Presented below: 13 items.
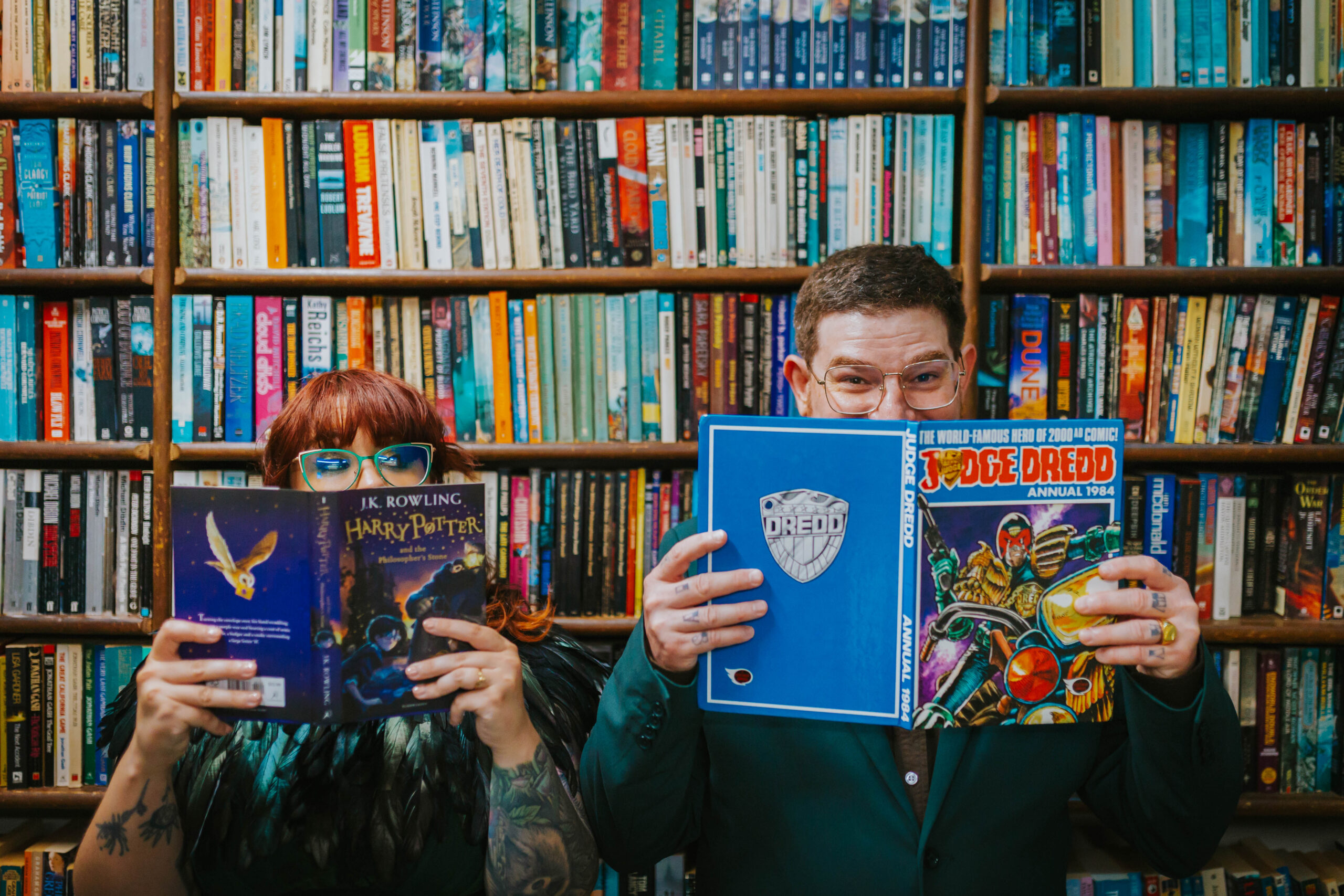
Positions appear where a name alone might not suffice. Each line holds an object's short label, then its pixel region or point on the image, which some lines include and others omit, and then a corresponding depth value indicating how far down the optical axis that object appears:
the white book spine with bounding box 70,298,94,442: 1.69
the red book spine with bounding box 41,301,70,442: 1.68
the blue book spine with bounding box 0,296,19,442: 1.67
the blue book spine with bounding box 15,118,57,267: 1.66
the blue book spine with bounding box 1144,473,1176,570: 1.65
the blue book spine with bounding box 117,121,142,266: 1.67
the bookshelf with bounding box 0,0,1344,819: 1.62
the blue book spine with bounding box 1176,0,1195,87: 1.63
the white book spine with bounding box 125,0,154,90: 1.65
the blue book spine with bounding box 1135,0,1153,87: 1.63
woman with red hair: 0.91
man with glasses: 0.81
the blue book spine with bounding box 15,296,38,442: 1.67
